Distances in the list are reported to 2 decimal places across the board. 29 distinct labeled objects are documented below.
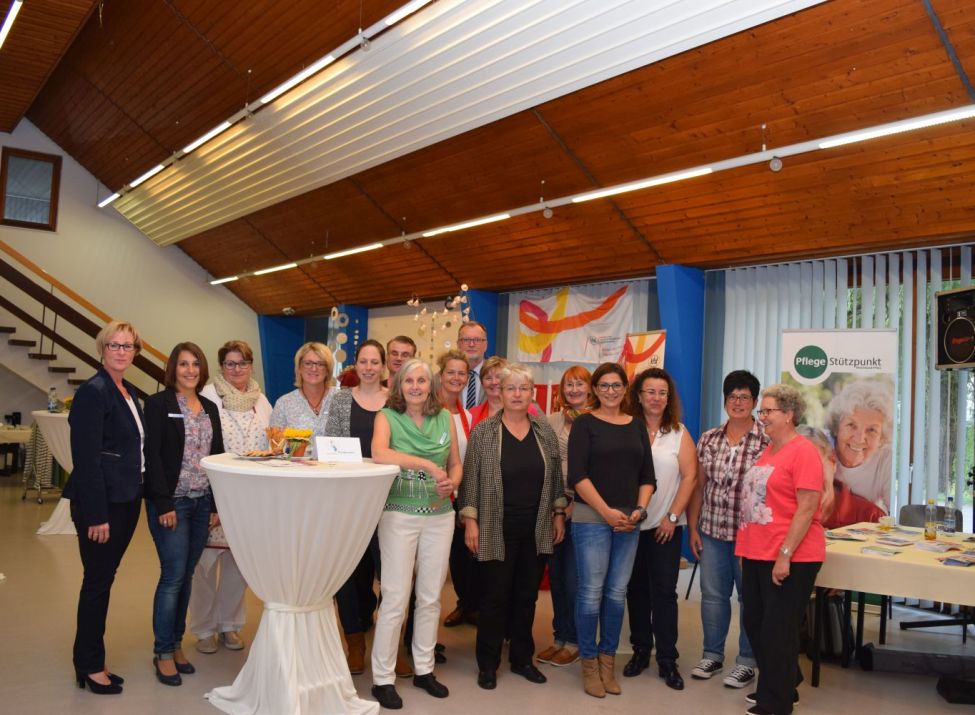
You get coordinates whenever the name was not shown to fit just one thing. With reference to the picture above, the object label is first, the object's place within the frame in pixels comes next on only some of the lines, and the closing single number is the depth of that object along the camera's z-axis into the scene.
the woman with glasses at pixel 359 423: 3.78
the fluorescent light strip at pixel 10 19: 5.87
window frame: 12.22
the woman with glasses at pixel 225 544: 4.00
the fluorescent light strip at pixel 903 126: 4.80
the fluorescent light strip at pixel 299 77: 5.82
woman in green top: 3.39
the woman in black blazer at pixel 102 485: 3.24
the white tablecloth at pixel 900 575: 3.62
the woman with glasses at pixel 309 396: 3.99
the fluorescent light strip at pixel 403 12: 4.87
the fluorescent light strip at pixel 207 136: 7.86
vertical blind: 6.07
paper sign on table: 3.20
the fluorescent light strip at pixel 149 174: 9.81
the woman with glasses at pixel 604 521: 3.66
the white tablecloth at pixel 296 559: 2.92
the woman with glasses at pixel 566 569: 4.12
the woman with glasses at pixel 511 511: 3.62
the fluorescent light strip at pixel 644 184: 6.14
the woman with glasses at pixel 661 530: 3.87
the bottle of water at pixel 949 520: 4.62
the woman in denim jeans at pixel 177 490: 3.50
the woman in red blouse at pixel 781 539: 3.28
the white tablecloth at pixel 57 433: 7.59
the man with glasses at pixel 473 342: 4.83
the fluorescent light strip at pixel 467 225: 8.07
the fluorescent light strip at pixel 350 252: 9.99
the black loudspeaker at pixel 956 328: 4.93
